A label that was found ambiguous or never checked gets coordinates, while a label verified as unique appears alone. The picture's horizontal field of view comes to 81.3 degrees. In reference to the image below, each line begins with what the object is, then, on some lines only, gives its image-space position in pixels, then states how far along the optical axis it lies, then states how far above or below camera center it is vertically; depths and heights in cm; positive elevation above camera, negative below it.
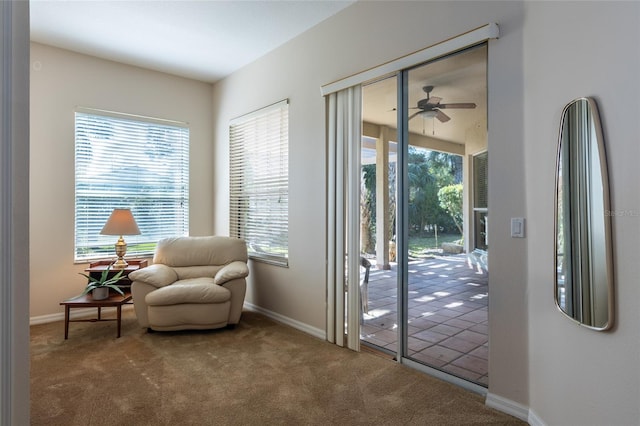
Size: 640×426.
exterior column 305 +11
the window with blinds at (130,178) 422 +43
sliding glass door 253 -3
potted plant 342 -68
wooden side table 331 -80
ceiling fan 270 +78
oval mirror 147 -4
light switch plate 218 -9
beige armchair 340 -77
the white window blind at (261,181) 403 +37
